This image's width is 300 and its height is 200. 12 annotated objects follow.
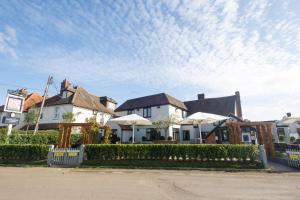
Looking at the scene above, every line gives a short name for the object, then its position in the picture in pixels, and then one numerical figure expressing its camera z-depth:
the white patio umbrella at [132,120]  16.22
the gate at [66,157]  12.52
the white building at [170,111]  28.59
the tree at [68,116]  24.86
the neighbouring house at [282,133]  28.35
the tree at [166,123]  24.38
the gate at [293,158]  10.80
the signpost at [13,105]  16.53
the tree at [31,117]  26.25
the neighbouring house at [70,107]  27.27
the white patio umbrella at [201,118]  15.08
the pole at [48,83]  22.20
